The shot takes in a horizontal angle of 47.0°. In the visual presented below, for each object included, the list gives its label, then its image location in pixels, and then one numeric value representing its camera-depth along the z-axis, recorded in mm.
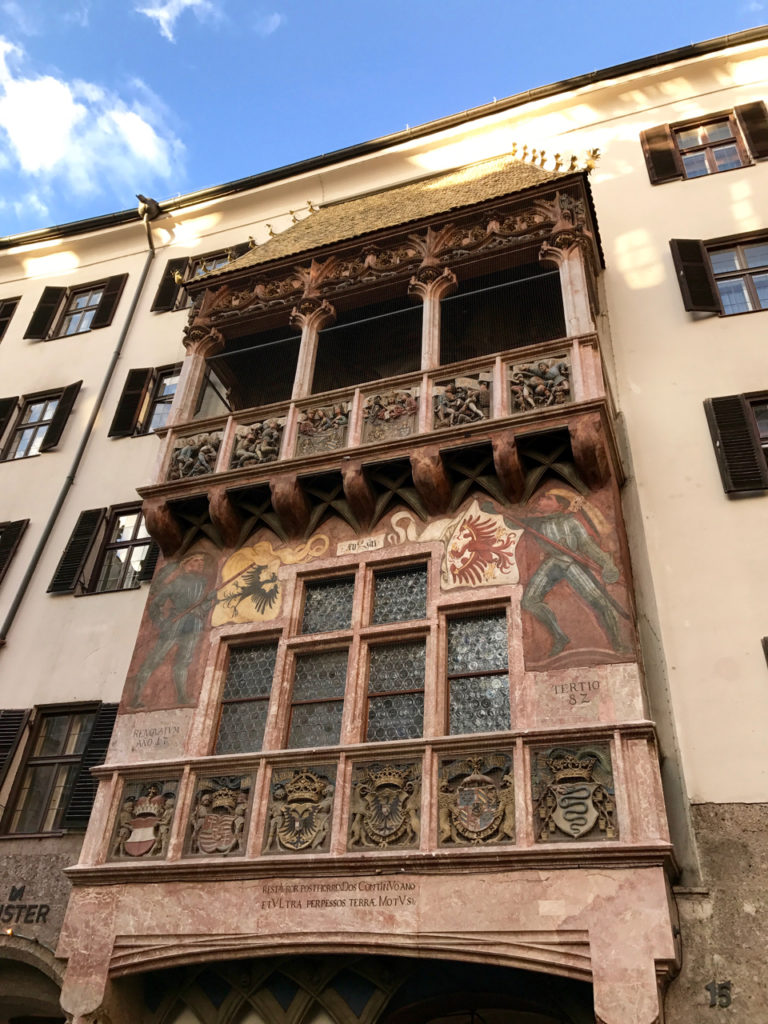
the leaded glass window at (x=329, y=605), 9703
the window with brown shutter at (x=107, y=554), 12805
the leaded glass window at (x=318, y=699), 8875
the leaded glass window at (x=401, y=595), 9461
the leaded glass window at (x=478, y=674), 8383
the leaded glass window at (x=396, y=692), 8625
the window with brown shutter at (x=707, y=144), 13938
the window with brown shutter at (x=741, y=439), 9875
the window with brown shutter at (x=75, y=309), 17562
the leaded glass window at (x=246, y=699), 9141
